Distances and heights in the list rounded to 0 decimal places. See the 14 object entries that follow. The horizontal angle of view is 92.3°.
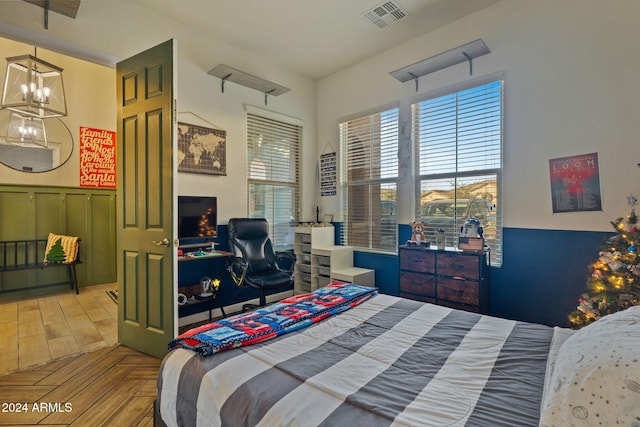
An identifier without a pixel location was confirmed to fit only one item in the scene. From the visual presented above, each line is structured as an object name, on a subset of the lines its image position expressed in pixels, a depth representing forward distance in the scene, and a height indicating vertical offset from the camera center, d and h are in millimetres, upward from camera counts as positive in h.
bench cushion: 4273 -478
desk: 3107 -806
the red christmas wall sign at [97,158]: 4832 +921
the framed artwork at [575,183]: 2557 +248
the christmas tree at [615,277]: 2033 -445
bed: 799 -597
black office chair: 3211 -512
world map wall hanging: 3309 +728
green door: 2502 +121
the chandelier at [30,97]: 3324 +1444
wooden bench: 4172 -603
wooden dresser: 2820 -626
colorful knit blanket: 1346 -557
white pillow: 719 -439
